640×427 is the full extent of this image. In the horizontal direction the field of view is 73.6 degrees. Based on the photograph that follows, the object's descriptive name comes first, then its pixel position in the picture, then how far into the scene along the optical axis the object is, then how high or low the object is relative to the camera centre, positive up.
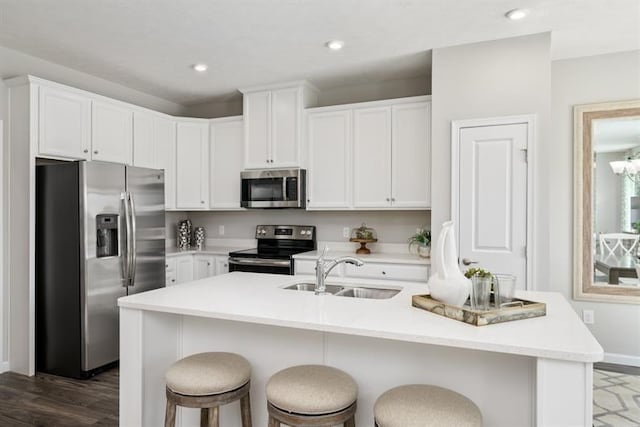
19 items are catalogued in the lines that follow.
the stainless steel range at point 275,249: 4.10 -0.38
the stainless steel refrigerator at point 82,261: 3.26 -0.37
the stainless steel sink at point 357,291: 2.33 -0.43
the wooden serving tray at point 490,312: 1.58 -0.38
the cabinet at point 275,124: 4.32 +0.93
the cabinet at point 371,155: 3.88 +0.56
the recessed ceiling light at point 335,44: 3.32 +1.34
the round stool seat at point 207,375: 1.76 -0.69
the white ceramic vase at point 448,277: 1.74 -0.26
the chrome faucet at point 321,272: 2.22 -0.31
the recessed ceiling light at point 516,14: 2.81 +1.33
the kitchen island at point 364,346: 1.35 -0.57
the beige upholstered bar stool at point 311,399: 1.57 -0.70
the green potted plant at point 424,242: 3.83 -0.25
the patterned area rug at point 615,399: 2.62 -1.26
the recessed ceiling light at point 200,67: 3.86 +1.34
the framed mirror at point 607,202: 3.54 +0.10
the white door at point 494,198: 3.23 +0.12
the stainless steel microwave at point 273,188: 4.29 +0.26
